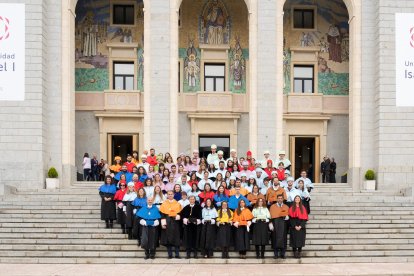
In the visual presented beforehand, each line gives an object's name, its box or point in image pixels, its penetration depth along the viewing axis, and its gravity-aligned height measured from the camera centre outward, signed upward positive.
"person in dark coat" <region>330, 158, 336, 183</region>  29.12 -1.74
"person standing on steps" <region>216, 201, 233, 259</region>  16.97 -2.56
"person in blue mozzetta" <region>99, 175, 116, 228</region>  18.70 -2.03
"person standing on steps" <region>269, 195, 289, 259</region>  16.91 -2.53
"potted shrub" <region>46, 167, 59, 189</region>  25.42 -1.89
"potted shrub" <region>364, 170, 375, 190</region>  25.92 -1.93
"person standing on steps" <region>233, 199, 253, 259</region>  16.95 -2.52
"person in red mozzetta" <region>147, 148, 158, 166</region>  20.93 -0.86
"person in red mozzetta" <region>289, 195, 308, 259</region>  17.00 -2.48
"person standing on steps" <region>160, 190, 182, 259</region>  16.94 -2.48
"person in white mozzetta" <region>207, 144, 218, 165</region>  20.97 -0.78
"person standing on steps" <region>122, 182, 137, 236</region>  18.00 -2.04
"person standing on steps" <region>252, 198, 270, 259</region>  16.95 -2.53
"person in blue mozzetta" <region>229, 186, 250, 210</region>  17.39 -1.88
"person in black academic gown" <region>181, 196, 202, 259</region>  17.14 -2.50
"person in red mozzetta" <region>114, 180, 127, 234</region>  18.36 -1.99
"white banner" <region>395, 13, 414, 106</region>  26.05 +3.33
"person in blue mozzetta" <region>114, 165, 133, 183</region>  19.53 -1.30
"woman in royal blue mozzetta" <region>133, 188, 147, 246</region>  17.34 -2.09
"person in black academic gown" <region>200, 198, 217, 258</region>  16.97 -2.60
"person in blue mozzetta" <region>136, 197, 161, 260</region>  16.94 -2.56
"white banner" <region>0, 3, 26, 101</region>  25.45 +3.46
